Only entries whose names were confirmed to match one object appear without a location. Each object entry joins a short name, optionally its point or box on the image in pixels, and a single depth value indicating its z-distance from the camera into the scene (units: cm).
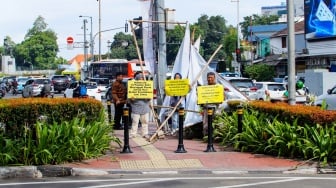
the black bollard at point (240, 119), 1306
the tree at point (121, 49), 11531
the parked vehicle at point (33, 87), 3769
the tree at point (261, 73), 5375
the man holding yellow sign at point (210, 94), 1419
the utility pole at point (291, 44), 1343
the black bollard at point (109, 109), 1619
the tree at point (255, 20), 10619
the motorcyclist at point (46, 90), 2878
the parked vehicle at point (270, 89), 2986
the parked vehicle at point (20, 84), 5717
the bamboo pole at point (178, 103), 1464
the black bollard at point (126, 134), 1259
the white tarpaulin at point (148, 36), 1759
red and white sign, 8869
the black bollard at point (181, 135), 1273
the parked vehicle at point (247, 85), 2987
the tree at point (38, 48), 14075
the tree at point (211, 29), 11519
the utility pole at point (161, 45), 1725
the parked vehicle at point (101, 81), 4478
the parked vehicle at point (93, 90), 3425
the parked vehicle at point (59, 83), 5491
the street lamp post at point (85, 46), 6824
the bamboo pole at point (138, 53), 1540
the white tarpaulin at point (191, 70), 1609
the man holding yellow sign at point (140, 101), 1450
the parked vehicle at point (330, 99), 2091
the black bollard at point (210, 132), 1279
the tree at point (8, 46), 14829
